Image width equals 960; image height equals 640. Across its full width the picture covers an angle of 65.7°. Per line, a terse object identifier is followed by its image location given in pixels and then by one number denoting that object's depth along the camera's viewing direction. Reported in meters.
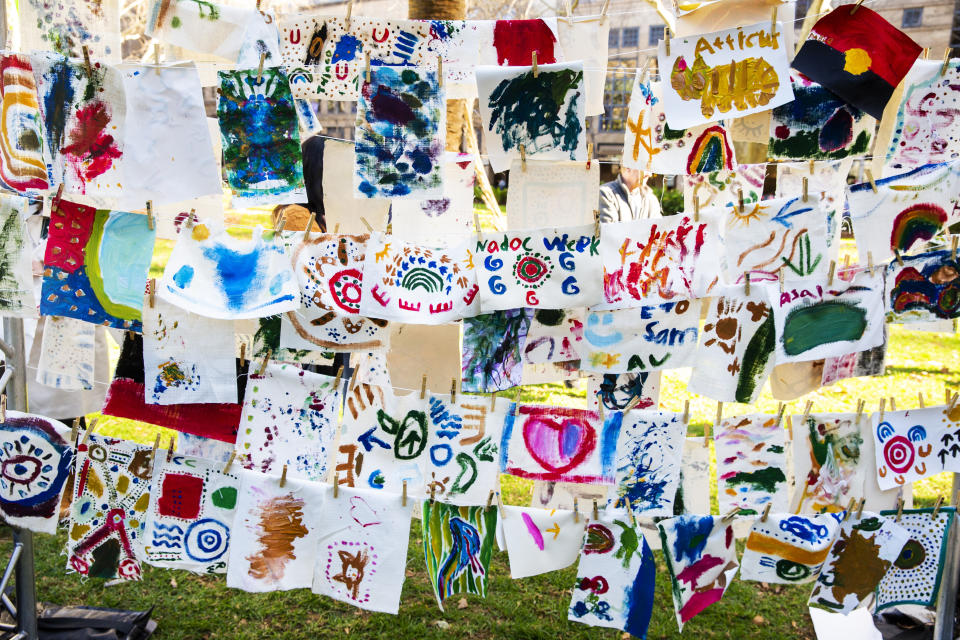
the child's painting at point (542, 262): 2.04
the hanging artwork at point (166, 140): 1.94
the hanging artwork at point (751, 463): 2.17
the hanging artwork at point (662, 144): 2.18
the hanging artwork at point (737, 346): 2.09
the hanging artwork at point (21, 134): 1.98
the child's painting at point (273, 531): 2.07
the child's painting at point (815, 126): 2.09
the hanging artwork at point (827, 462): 2.20
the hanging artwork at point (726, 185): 2.41
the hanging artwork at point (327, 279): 2.05
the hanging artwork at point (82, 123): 1.93
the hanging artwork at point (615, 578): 2.14
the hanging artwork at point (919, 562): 2.29
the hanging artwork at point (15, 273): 2.10
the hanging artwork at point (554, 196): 2.18
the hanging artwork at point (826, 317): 2.10
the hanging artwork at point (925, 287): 2.18
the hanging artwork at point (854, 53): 2.02
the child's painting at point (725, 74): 2.01
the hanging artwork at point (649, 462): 2.14
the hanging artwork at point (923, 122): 2.14
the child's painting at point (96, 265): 2.00
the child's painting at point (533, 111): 1.97
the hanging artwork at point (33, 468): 2.16
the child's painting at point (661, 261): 2.07
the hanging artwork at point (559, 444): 2.13
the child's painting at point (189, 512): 2.15
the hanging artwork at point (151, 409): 2.13
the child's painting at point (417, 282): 2.03
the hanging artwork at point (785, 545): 2.19
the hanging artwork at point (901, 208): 2.13
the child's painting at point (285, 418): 2.08
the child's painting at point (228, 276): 1.94
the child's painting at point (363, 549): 2.10
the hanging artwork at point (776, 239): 2.10
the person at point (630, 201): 2.80
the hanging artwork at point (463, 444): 2.12
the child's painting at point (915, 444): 2.24
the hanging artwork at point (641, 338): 2.12
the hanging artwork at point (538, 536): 2.12
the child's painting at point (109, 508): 2.17
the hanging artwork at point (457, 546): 2.14
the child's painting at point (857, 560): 2.23
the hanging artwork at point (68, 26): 2.06
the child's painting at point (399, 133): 2.02
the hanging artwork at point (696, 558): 2.16
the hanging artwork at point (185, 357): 2.01
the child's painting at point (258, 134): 1.98
